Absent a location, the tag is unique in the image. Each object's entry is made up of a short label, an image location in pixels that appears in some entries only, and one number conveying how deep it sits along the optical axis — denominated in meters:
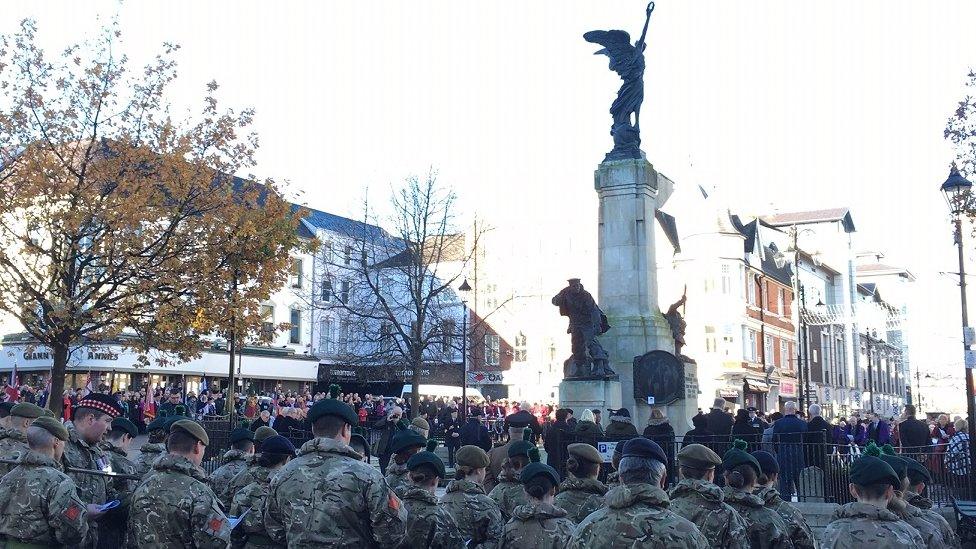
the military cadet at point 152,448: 9.09
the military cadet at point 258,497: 6.23
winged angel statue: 21.58
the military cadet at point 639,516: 4.68
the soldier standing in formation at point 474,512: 7.11
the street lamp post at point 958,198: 17.86
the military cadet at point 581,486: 6.89
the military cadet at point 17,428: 7.45
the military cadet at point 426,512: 6.38
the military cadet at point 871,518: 5.48
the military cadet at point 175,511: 6.09
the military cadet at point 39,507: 6.27
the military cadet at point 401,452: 7.88
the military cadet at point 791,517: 6.75
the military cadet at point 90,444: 7.52
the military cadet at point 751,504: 6.49
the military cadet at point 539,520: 6.21
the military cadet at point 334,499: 5.36
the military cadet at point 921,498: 7.53
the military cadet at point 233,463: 8.48
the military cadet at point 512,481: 8.11
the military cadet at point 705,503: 5.92
